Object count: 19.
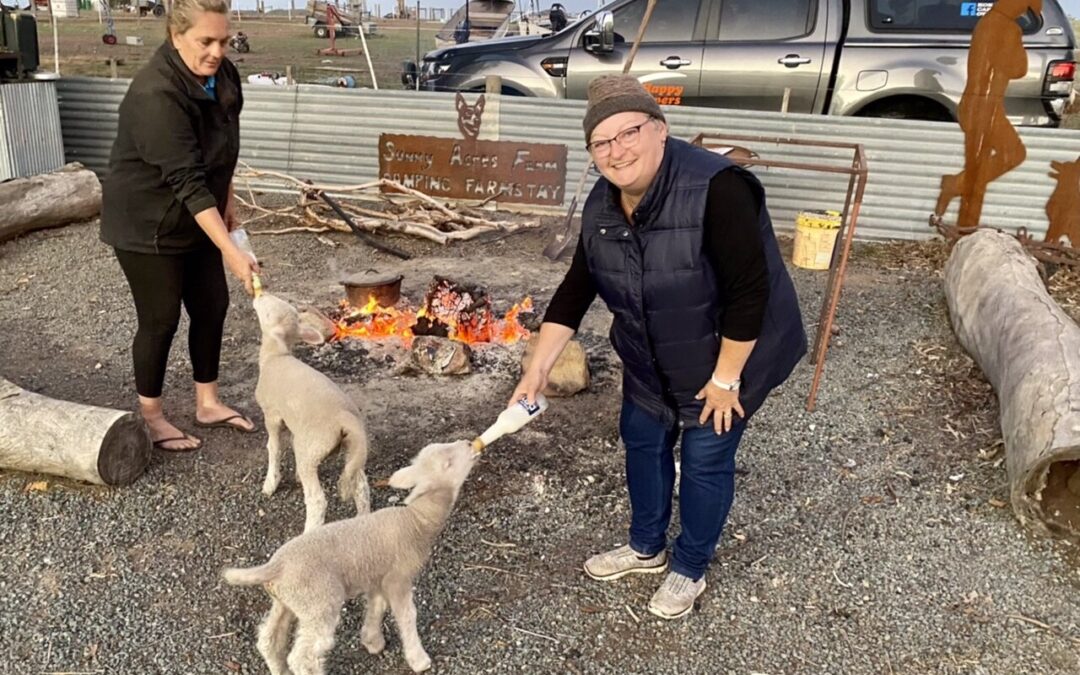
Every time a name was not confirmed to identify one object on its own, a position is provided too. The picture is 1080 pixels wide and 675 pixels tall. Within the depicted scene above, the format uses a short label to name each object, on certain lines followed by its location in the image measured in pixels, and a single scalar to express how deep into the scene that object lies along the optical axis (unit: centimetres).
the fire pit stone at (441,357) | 483
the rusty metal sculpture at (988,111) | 741
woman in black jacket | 317
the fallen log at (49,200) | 717
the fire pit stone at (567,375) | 465
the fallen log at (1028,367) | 351
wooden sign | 854
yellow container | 722
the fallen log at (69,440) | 349
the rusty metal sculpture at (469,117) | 848
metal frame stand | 425
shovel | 726
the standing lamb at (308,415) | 322
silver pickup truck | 792
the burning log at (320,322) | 460
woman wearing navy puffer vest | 228
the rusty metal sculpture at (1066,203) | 767
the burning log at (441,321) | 520
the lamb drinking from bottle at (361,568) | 235
